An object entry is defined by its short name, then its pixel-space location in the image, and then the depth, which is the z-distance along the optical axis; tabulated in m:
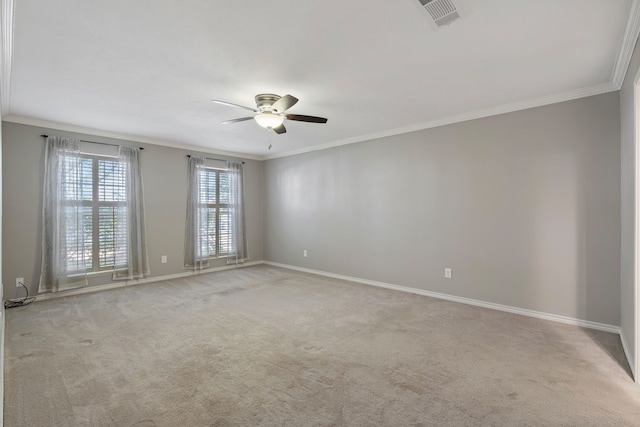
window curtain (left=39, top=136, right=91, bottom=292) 4.07
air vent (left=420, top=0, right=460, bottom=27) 1.78
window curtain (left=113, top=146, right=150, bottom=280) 4.75
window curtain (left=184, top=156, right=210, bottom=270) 5.59
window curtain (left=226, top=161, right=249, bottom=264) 6.26
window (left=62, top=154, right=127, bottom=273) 4.27
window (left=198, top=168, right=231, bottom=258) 5.79
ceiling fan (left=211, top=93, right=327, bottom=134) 3.06
